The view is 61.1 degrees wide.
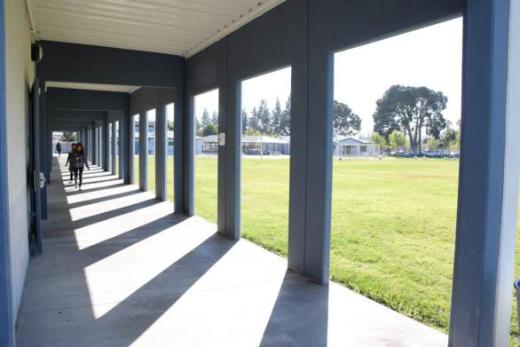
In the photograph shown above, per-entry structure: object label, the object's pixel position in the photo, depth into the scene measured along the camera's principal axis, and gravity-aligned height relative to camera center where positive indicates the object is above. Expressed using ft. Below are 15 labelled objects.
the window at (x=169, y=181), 40.48 -5.33
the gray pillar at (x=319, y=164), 15.74 -0.76
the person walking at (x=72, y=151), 46.88 -1.06
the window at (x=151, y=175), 46.05 -5.27
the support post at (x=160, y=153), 39.09 -1.02
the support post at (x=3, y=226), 6.95 -1.35
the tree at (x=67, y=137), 229.64 +2.14
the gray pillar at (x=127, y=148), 53.01 -0.79
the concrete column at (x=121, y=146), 55.97 -0.58
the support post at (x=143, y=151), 46.75 -1.00
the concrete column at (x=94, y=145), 91.09 -0.77
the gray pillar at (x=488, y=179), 9.27 -0.74
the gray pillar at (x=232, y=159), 23.09 -0.85
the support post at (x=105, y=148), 72.57 -1.13
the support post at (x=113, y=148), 68.46 -1.06
